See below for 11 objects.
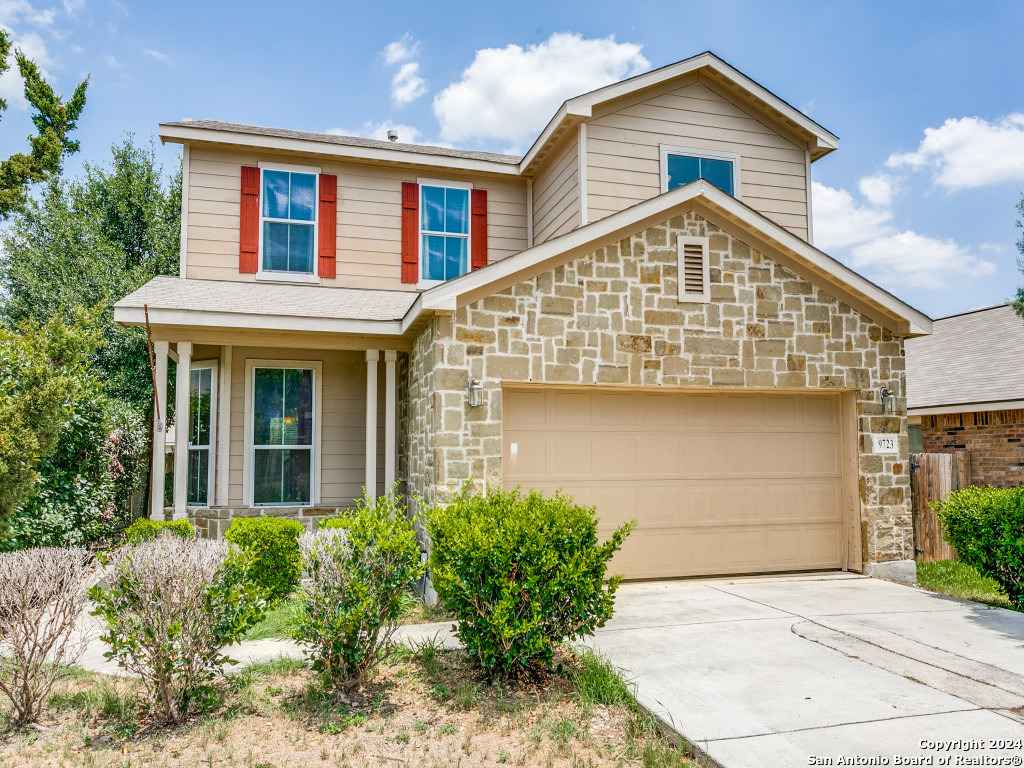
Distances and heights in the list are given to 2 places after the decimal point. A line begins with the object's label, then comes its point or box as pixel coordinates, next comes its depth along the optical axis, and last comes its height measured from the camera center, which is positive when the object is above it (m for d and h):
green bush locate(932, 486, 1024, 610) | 7.05 -1.04
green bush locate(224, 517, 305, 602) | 7.60 -1.32
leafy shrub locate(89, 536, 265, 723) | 4.28 -1.12
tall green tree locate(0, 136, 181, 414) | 15.76 +4.26
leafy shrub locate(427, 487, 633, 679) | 4.78 -1.03
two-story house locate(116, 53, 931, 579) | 8.03 +1.13
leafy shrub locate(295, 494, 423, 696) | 4.61 -1.05
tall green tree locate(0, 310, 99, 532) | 6.82 +0.27
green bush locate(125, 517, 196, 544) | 7.79 -1.09
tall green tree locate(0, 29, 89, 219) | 15.76 +6.76
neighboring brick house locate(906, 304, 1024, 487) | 11.29 +0.60
